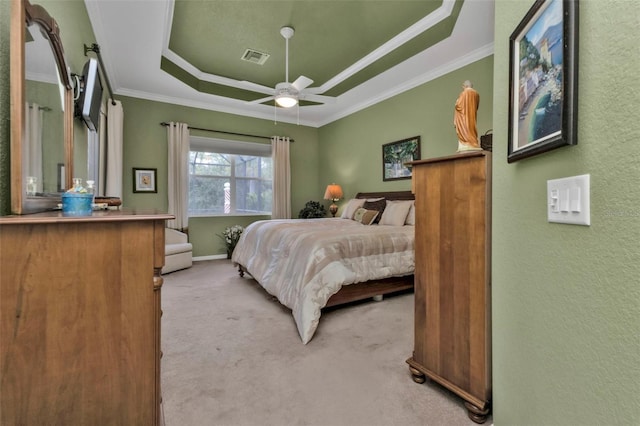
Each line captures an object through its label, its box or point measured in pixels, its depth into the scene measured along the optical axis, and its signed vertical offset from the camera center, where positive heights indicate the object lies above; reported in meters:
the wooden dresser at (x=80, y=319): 0.84 -0.34
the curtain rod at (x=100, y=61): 2.65 +1.69
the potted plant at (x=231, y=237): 5.39 -0.50
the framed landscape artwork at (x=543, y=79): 0.75 +0.40
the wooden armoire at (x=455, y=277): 1.41 -0.35
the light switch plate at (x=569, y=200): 0.71 +0.03
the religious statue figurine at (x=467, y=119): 1.64 +0.51
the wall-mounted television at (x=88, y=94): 2.24 +0.93
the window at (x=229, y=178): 5.43 +0.63
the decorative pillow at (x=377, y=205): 4.22 +0.07
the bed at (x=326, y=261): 2.46 -0.51
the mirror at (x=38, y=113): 0.97 +0.41
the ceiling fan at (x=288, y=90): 3.54 +1.48
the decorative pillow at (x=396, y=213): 3.82 -0.04
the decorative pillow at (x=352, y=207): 4.76 +0.04
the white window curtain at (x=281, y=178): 5.88 +0.64
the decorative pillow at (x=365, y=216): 4.08 -0.09
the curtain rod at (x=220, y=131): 4.95 +1.45
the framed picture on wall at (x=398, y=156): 4.39 +0.84
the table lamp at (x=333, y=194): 5.66 +0.30
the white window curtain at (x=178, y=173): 4.93 +0.63
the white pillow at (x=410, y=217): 3.84 -0.10
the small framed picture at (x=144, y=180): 4.79 +0.49
